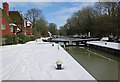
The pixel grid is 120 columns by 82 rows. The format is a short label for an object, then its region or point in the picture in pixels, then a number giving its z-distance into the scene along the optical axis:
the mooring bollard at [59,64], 5.48
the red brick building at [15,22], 17.77
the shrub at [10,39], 14.62
